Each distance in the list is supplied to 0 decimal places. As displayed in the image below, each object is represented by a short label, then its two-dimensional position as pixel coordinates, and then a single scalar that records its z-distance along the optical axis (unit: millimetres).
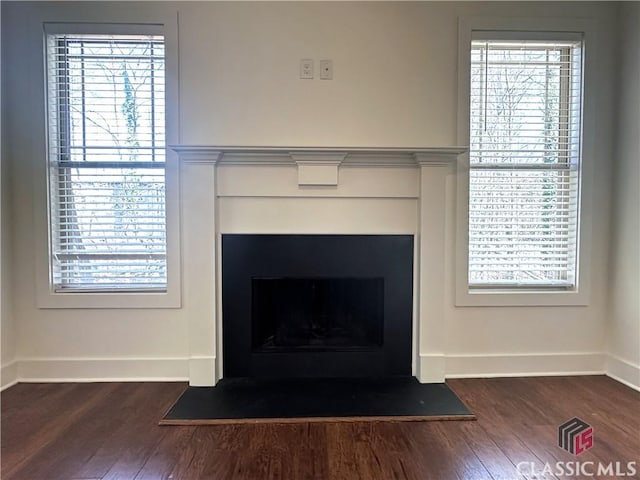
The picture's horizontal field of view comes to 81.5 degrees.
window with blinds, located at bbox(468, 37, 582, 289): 2479
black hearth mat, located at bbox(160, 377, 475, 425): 1934
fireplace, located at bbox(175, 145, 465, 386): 2322
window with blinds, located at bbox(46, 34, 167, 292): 2412
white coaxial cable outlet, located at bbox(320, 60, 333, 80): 2365
